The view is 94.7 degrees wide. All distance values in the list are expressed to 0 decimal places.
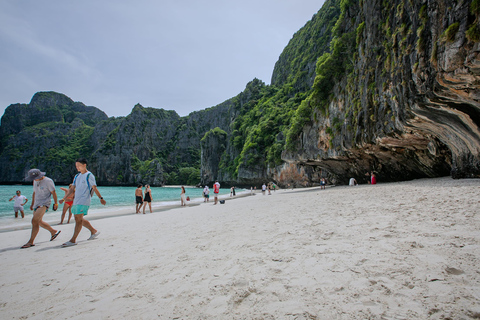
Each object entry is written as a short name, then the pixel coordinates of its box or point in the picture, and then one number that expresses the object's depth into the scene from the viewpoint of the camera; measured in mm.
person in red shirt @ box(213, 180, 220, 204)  15994
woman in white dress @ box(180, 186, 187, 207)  16641
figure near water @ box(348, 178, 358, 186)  22086
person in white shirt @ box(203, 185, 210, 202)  19203
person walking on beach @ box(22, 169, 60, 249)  5047
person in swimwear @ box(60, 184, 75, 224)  8154
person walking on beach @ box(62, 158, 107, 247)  4977
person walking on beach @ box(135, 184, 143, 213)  12889
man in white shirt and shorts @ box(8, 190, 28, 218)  12016
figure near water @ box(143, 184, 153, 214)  12891
